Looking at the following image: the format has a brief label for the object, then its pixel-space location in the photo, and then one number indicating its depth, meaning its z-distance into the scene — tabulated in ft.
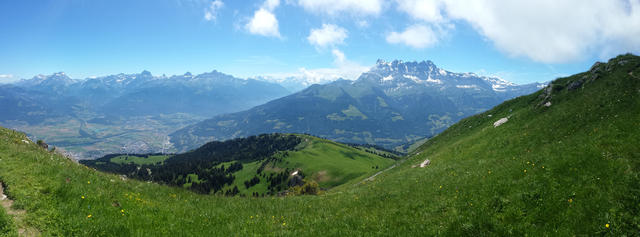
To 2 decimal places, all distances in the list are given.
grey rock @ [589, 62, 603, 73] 138.55
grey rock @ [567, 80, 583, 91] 136.56
